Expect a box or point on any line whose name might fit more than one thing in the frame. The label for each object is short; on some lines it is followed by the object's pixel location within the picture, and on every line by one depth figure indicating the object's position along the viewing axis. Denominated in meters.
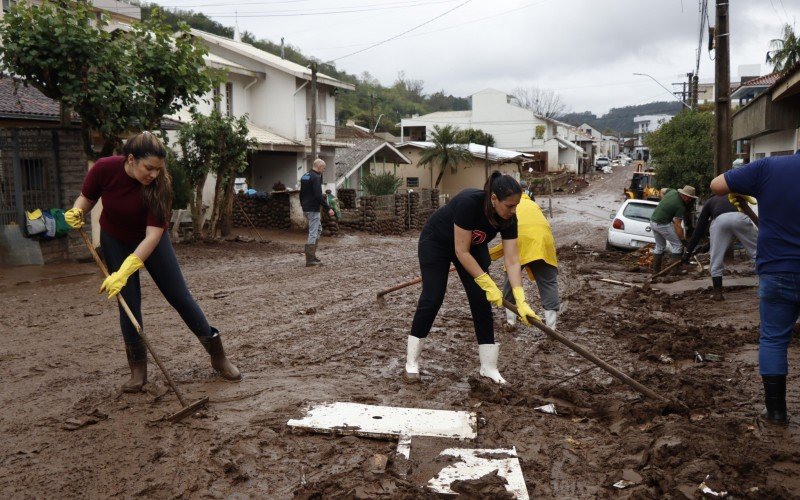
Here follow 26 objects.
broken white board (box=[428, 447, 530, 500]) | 3.50
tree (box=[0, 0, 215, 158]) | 10.96
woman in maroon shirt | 4.52
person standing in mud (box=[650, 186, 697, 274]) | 11.06
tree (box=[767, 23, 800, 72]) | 16.16
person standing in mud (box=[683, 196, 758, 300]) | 8.78
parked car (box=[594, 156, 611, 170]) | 85.19
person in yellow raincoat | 7.03
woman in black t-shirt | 4.93
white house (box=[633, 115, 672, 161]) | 144.38
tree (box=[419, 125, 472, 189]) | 40.00
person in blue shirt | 4.26
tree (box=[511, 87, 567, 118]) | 93.80
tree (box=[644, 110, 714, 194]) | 23.25
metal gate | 11.76
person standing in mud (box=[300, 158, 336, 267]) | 12.41
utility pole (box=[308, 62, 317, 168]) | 22.97
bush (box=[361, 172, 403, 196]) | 27.92
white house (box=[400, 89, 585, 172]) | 68.00
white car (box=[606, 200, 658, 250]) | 15.45
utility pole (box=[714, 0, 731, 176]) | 12.64
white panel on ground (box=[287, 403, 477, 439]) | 4.15
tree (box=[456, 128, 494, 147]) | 55.37
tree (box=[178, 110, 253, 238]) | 16.10
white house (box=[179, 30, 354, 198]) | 26.58
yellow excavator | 32.75
